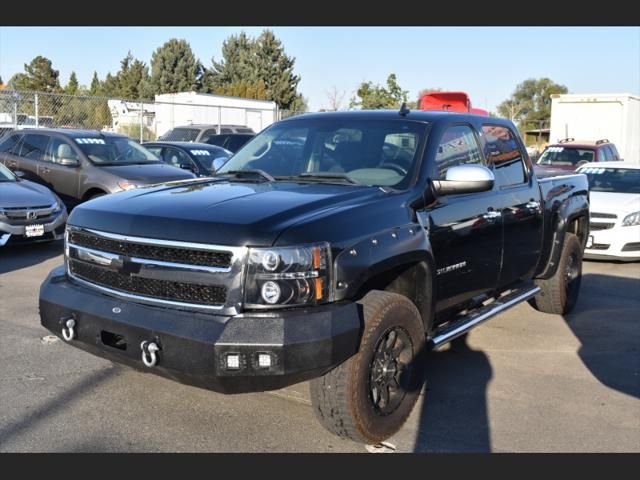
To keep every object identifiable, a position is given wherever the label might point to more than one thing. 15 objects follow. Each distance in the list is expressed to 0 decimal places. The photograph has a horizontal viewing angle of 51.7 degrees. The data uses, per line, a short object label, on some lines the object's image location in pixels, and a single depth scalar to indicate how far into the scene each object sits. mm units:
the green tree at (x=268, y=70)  55094
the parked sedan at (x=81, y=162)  10891
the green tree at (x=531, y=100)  69369
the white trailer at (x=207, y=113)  29406
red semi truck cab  17281
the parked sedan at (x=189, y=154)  13300
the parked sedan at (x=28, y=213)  8789
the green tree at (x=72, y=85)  64812
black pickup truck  3201
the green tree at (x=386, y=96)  33125
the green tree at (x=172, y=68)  55859
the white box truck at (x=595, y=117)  21031
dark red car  15352
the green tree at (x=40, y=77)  58844
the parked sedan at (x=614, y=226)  9453
